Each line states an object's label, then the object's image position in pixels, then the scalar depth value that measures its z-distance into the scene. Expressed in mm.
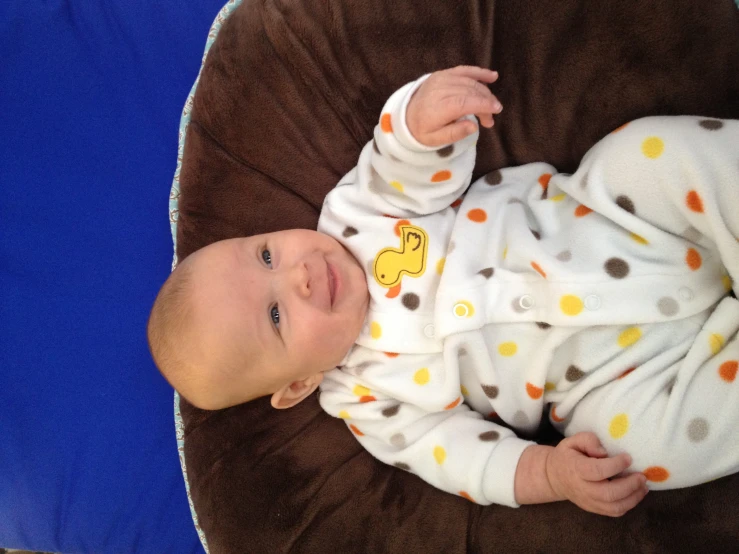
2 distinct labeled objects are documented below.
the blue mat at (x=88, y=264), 668
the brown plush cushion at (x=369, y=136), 502
